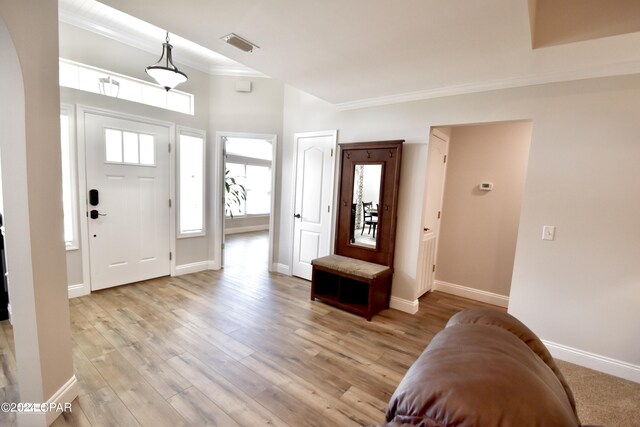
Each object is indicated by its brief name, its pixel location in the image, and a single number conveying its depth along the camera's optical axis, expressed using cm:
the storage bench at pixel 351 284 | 316
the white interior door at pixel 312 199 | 400
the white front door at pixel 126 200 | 339
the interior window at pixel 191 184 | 417
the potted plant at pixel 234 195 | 679
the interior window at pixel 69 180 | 311
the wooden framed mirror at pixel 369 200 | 333
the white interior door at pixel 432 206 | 337
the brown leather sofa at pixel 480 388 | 61
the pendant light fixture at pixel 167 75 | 285
